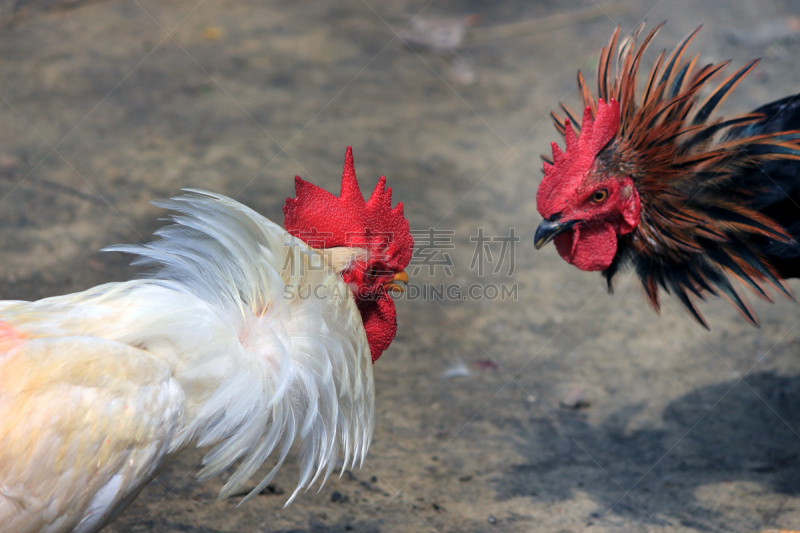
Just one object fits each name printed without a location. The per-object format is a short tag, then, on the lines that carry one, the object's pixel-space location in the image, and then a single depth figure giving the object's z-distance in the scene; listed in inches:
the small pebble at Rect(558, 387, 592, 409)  158.9
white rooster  77.0
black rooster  116.0
